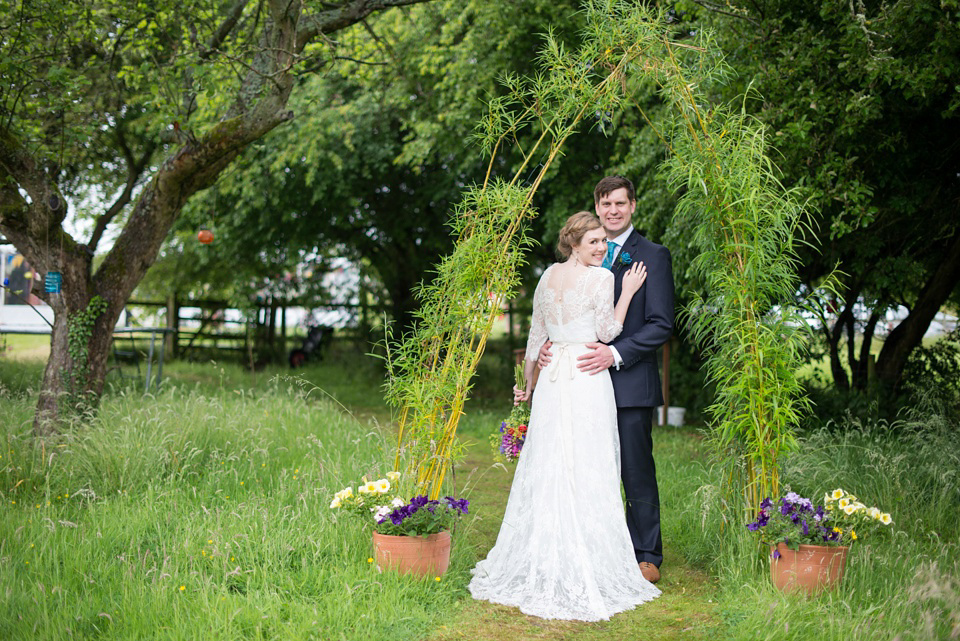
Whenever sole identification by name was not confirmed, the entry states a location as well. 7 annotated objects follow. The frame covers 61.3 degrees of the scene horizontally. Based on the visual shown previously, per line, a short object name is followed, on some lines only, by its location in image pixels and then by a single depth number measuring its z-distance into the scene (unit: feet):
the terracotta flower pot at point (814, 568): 11.84
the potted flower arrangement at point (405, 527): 12.44
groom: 13.50
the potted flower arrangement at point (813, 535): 11.86
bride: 12.35
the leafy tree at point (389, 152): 29.17
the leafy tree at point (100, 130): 19.42
